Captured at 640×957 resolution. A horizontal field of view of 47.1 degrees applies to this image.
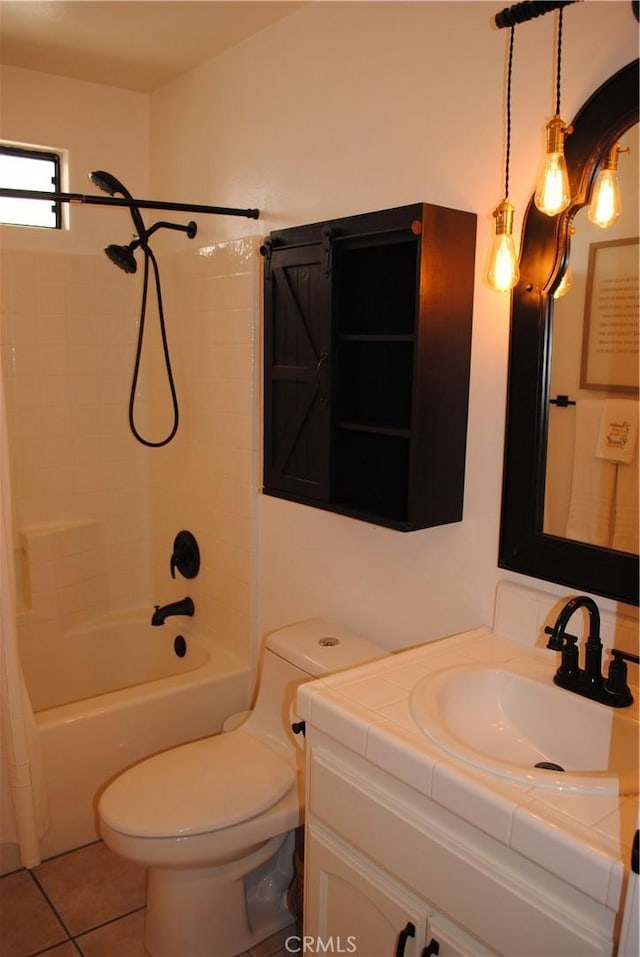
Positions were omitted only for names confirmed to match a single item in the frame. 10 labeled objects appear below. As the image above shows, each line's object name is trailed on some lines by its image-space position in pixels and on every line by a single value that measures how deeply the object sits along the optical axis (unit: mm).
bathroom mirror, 1411
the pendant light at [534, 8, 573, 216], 1378
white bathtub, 2262
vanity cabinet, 1054
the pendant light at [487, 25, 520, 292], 1497
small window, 2729
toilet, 1743
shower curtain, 1896
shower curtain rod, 2055
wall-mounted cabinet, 1663
